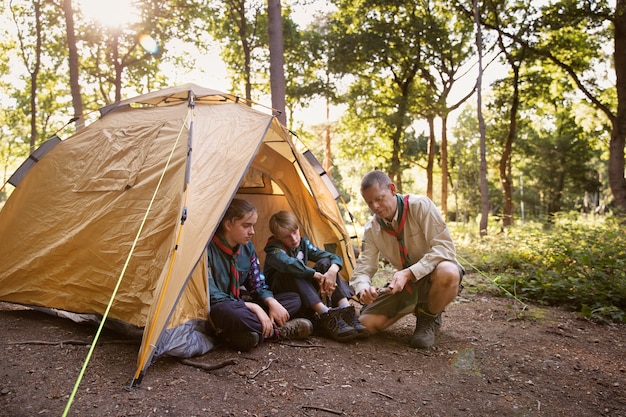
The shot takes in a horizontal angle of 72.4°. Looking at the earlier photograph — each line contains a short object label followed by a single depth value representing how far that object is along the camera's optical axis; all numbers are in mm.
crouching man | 3184
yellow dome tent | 3059
